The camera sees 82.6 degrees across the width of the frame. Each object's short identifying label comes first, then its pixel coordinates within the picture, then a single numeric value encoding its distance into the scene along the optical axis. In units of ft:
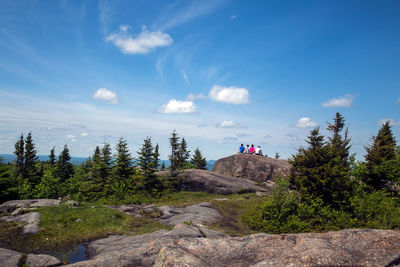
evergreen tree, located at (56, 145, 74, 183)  160.15
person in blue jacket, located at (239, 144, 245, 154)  151.74
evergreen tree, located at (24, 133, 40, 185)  150.82
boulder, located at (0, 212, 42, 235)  51.37
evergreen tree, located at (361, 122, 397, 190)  72.62
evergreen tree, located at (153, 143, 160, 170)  117.51
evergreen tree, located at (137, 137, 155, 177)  114.83
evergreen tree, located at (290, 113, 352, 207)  57.67
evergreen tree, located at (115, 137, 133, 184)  114.93
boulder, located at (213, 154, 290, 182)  135.64
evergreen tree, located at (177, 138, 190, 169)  194.34
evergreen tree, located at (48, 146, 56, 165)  174.79
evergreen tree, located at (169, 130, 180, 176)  124.98
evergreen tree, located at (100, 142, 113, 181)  118.01
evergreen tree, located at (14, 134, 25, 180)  152.35
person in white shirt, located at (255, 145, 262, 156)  149.07
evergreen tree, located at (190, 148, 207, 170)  227.20
